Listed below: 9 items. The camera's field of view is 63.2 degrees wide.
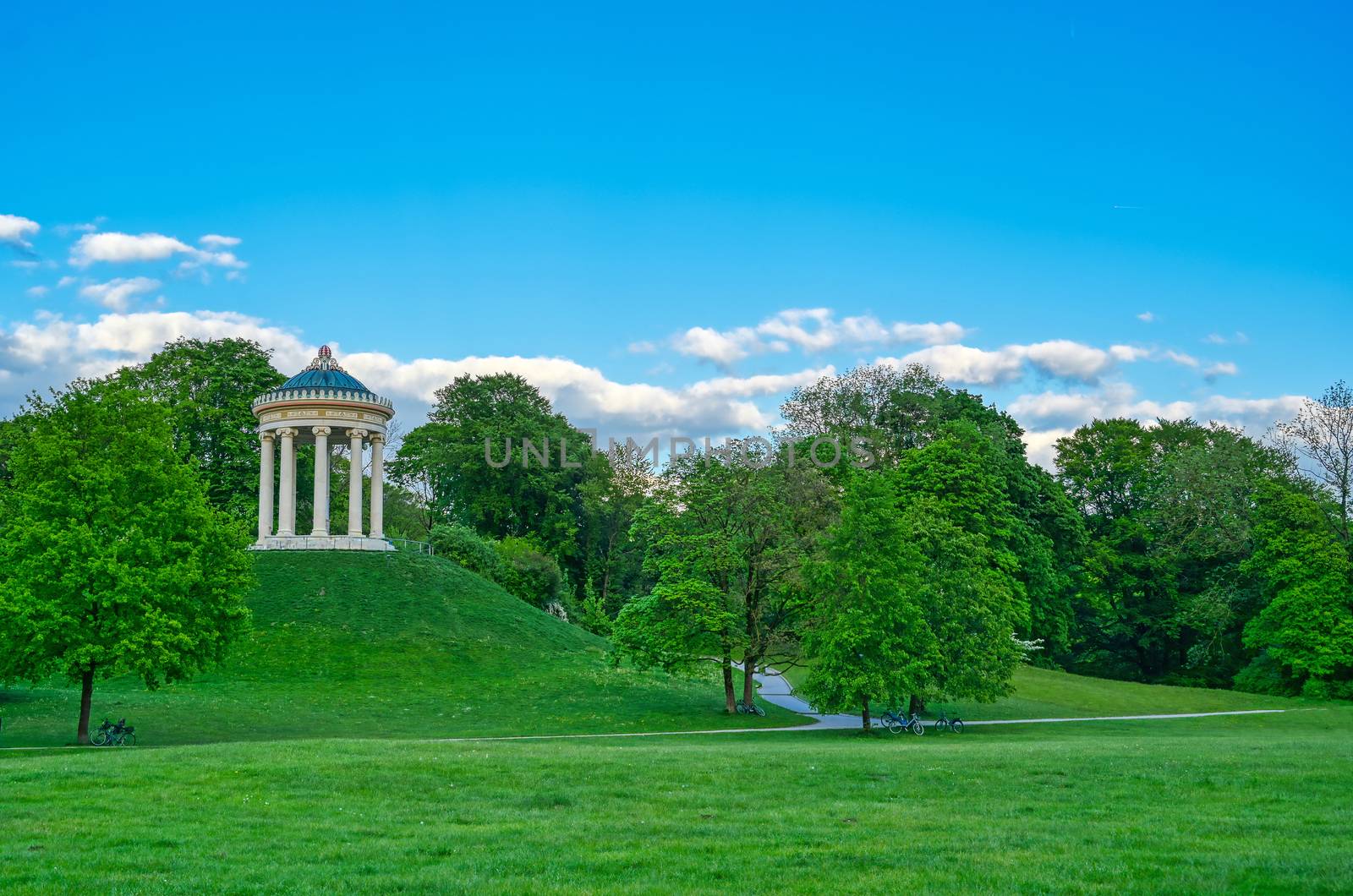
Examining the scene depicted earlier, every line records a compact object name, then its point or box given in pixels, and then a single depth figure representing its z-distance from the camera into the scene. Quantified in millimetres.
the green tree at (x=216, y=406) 67500
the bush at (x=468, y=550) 70688
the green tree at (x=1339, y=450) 62719
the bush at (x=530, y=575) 72812
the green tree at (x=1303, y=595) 57406
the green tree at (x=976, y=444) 63500
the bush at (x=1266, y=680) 60750
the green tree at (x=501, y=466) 85562
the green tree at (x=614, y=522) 87250
